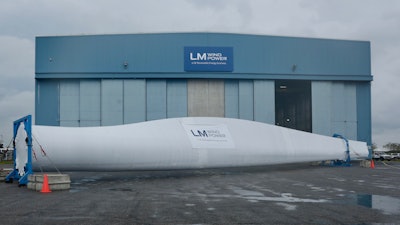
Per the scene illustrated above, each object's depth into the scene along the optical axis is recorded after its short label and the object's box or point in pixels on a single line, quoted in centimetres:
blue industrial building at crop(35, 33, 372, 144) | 3809
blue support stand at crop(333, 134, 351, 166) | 3425
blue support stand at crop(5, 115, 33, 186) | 1866
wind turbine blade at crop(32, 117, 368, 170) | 2045
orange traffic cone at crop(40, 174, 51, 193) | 1636
